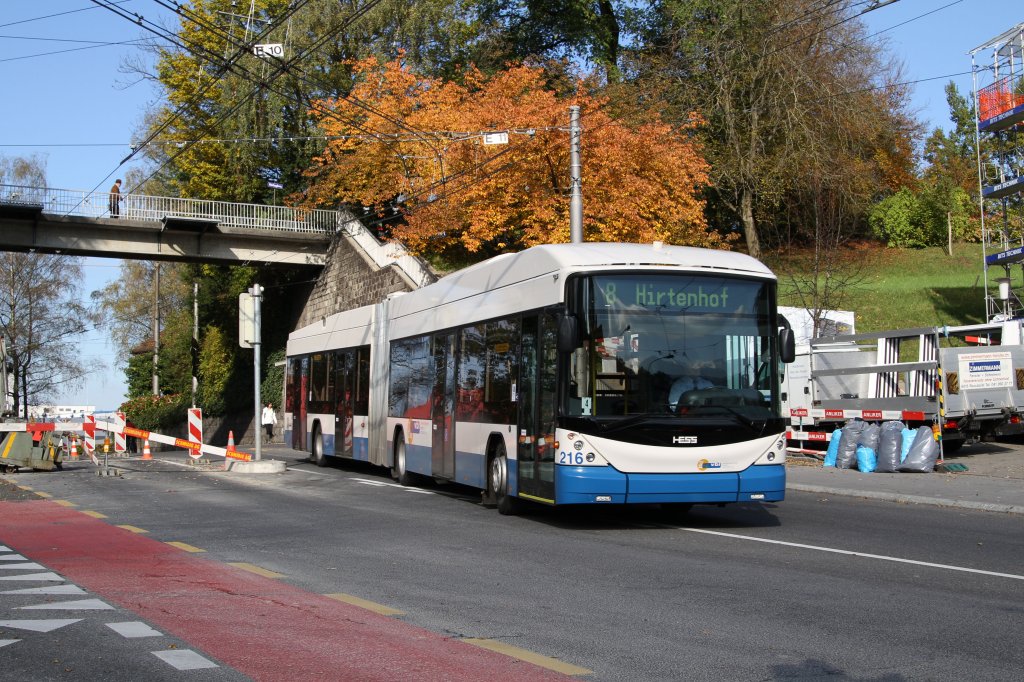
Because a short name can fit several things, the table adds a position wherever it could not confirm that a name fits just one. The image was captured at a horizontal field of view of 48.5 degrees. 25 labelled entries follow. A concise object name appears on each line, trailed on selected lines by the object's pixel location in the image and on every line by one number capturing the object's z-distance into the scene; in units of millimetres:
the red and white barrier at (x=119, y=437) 28828
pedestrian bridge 43562
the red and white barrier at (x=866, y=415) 21328
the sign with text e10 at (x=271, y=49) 25572
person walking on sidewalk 44969
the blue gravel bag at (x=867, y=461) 21312
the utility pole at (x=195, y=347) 58631
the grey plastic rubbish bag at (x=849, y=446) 22141
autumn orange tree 33531
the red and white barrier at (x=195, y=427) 27422
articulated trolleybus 12430
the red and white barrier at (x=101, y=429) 23762
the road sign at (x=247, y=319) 24297
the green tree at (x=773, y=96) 44156
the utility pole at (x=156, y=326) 65137
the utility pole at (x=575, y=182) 22047
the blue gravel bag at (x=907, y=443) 20859
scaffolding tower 37875
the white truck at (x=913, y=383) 21219
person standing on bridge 44906
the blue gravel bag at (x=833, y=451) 22656
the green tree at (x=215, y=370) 53312
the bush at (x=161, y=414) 55031
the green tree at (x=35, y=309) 63094
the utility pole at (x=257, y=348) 23795
